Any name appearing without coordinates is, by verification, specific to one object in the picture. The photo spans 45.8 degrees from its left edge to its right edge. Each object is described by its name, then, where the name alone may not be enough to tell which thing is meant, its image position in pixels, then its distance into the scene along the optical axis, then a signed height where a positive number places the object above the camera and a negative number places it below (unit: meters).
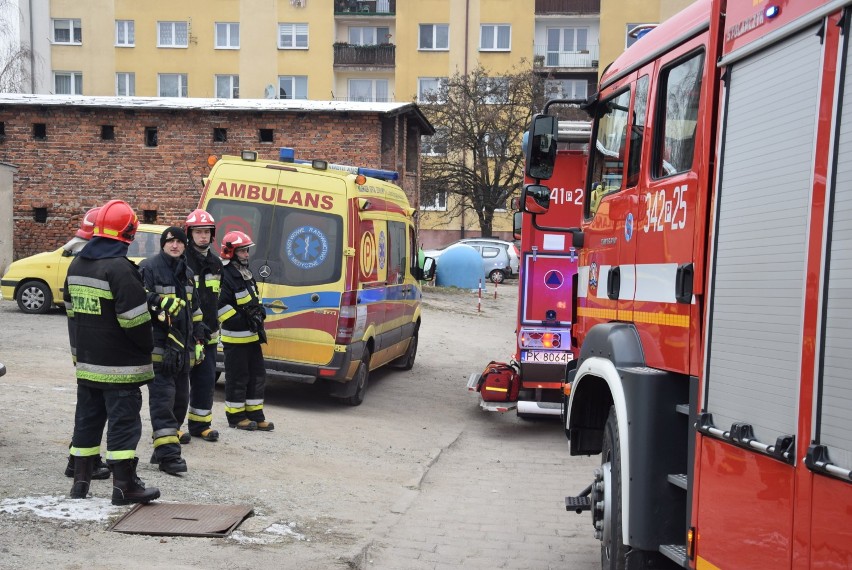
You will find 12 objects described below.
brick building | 25.38 +1.96
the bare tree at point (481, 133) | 45.19 +4.23
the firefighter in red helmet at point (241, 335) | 9.61 -1.09
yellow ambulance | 11.05 -0.32
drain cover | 6.00 -1.85
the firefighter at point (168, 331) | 7.39 -0.83
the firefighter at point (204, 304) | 8.48 -0.70
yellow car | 18.33 -1.16
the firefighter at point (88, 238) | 6.86 -0.15
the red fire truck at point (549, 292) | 10.99 -0.70
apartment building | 51.31 +9.28
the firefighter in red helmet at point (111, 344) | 6.23 -0.78
